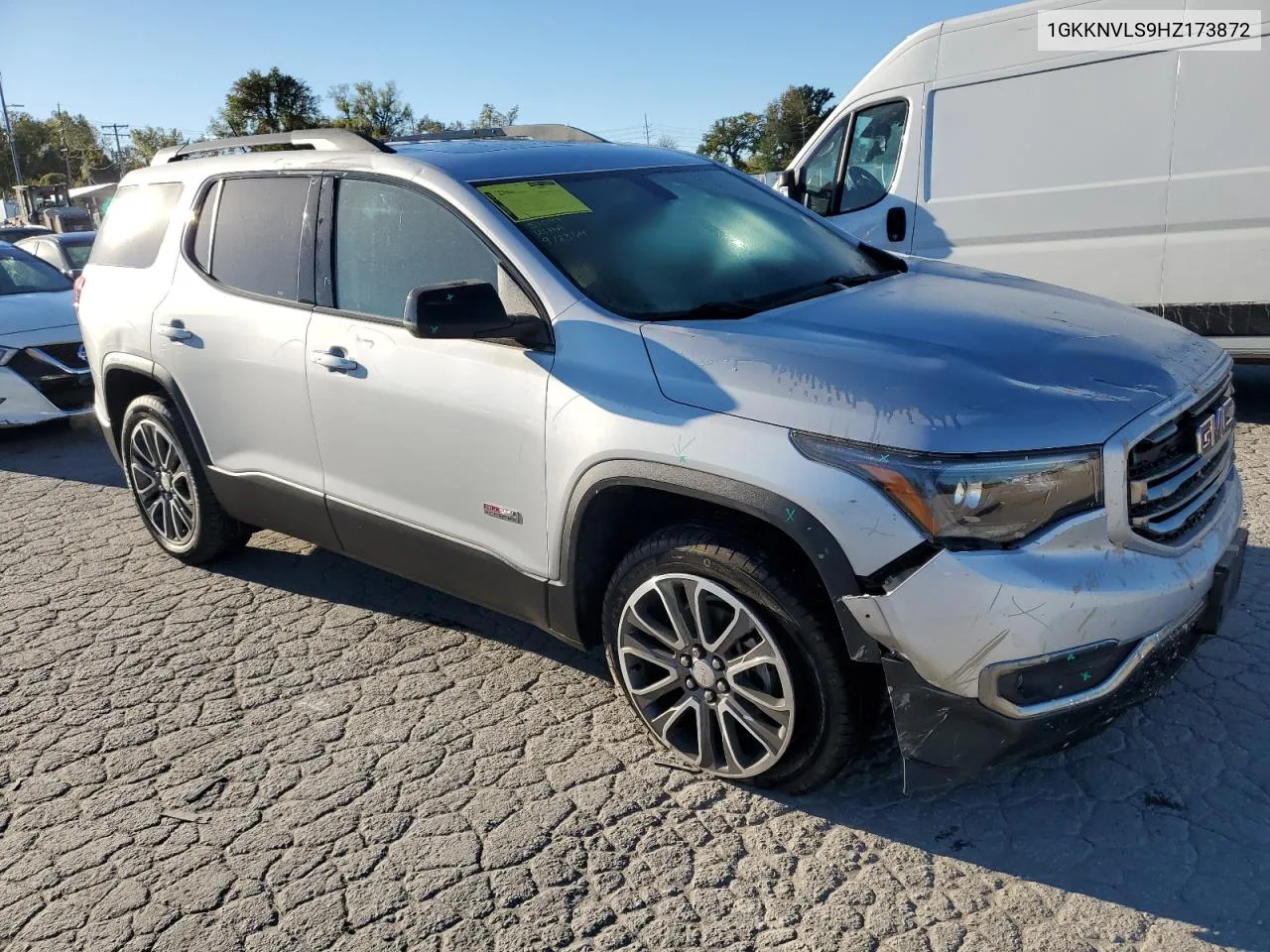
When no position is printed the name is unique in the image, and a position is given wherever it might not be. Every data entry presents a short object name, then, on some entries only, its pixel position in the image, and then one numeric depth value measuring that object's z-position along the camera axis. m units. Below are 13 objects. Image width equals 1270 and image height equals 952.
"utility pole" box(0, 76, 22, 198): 65.19
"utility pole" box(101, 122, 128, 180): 102.93
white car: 7.62
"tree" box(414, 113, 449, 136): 62.62
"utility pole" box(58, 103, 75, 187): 90.16
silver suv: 2.47
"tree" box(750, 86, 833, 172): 77.00
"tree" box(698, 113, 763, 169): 90.44
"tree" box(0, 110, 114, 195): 85.69
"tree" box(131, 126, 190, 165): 80.31
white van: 5.93
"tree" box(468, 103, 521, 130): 64.37
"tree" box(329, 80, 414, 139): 56.81
